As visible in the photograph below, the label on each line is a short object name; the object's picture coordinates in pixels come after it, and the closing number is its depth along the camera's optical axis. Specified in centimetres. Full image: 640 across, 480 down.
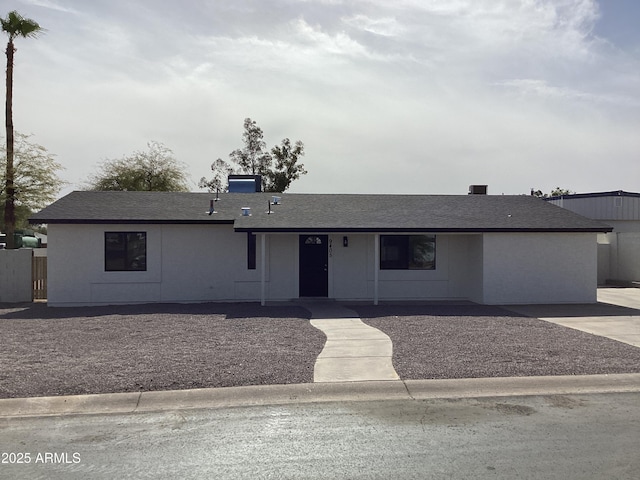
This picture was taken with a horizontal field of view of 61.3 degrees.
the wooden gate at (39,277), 1803
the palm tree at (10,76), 2862
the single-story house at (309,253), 1667
